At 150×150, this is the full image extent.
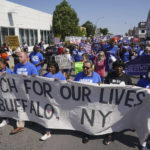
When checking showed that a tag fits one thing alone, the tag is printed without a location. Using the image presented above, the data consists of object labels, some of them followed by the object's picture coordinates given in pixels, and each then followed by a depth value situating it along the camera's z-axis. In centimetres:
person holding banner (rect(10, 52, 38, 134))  376
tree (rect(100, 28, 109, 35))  11408
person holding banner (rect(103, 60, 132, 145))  321
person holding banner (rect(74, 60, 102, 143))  321
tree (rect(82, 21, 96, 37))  8204
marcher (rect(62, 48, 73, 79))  687
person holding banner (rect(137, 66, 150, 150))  314
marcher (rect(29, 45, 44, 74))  604
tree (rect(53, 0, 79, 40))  3225
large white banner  287
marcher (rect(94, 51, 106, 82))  529
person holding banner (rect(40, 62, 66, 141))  347
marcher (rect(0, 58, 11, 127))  380
